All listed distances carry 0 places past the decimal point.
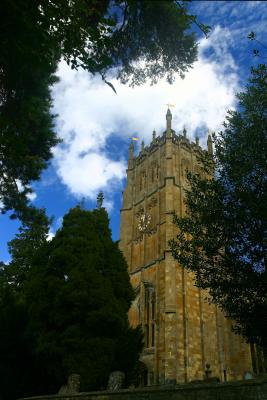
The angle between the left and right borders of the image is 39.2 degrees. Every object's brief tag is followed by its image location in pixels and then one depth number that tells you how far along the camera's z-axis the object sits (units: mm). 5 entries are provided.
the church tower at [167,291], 26562
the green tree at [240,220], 11750
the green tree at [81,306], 14508
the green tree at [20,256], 26359
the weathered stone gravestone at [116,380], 13037
